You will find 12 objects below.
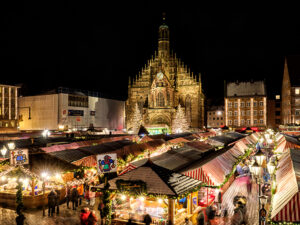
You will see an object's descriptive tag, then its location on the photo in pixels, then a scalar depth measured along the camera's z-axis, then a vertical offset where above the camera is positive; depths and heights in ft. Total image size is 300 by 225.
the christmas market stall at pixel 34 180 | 40.19 -11.10
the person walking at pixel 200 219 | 31.81 -11.95
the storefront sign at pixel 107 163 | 30.83 -5.16
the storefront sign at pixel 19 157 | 38.04 -5.52
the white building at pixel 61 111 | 207.41 +6.75
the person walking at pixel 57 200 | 41.61 -12.83
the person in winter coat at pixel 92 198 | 45.77 -13.68
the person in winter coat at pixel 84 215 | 30.62 -11.19
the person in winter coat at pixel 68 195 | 44.97 -13.03
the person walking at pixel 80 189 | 52.53 -14.05
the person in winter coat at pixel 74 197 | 43.78 -13.01
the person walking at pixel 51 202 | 40.63 -12.75
